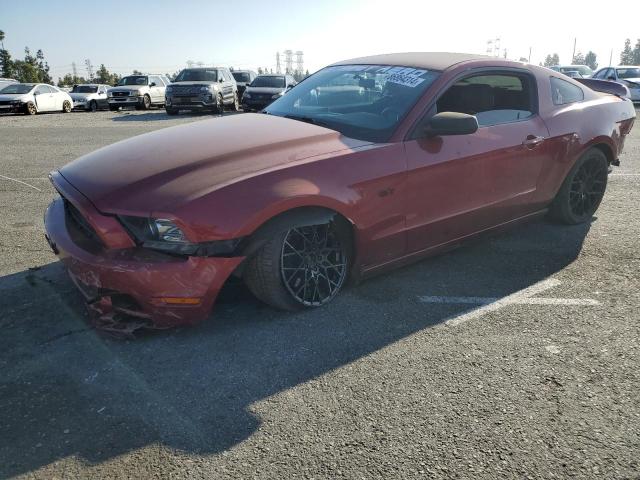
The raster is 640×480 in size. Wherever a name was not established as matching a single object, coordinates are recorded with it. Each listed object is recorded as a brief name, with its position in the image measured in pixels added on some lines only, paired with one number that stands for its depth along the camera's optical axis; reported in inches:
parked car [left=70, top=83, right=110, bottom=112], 1044.5
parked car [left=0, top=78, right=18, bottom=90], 962.7
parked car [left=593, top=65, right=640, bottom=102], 921.8
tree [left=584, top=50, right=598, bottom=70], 6080.7
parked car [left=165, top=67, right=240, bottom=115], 744.3
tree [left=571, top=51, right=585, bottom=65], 6038.9
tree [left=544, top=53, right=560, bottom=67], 7126.0
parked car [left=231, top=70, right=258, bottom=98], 1067.8
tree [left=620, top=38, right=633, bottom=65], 4854.8
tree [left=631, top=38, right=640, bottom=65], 4648.1
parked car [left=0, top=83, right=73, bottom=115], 815.7
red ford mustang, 112.5
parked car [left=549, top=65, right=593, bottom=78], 1124.9
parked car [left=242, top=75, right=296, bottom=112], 790.7
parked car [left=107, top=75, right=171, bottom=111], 912.9
